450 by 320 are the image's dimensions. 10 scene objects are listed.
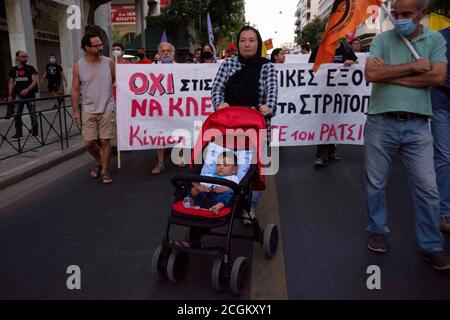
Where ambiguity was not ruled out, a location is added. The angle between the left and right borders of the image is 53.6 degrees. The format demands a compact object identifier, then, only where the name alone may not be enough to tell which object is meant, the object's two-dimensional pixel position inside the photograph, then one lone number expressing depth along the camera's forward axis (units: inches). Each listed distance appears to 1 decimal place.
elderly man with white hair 292.2
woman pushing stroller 154.5
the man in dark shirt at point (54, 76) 546.9
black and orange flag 159.2
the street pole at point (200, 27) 1132.0
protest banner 263.4
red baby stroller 118.5
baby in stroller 127.3
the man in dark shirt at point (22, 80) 380.8
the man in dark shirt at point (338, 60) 265.0
